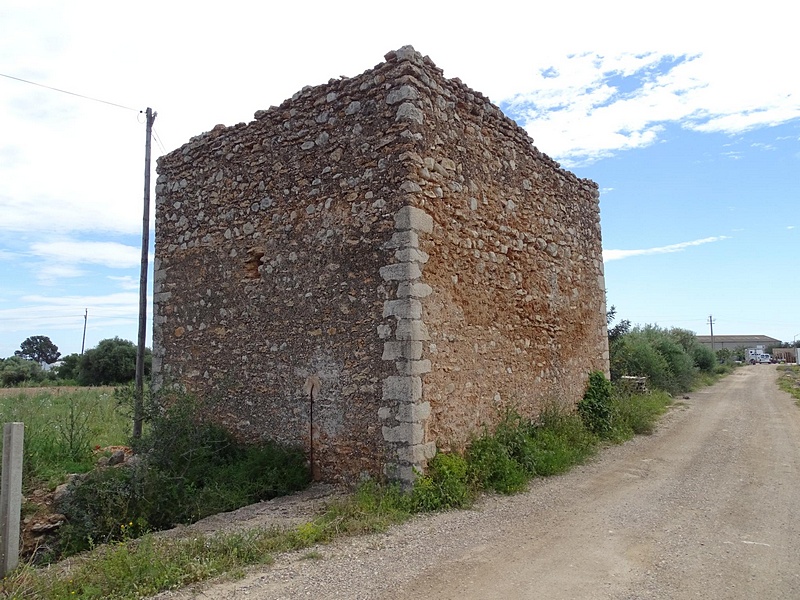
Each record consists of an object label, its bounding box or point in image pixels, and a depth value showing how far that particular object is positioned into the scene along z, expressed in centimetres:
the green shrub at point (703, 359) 3162
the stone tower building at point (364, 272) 671
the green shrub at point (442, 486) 613
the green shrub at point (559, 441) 791
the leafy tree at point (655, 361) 1961
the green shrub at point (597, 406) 1032
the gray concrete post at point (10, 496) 484
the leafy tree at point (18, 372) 3265
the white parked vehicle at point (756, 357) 7294
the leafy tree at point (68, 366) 3437
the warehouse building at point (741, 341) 10544
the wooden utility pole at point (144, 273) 999
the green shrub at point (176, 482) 648
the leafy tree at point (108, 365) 2980
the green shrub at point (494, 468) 691
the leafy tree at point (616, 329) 2158
